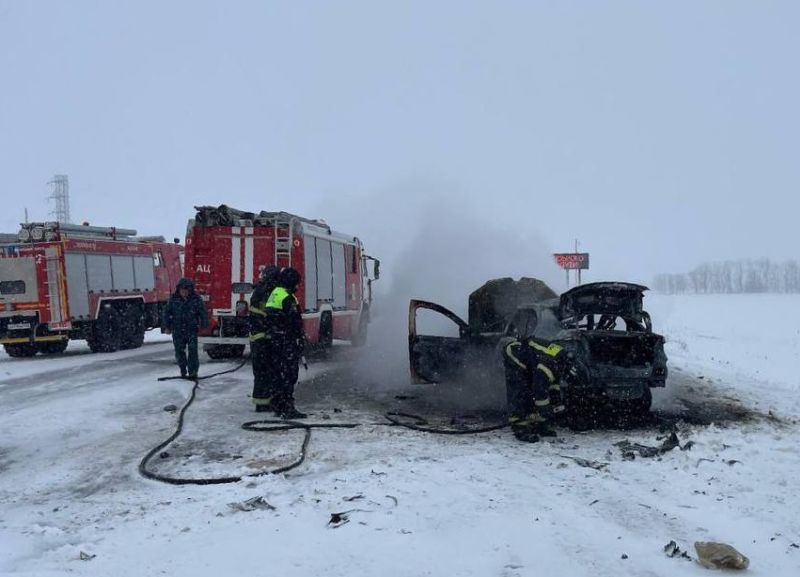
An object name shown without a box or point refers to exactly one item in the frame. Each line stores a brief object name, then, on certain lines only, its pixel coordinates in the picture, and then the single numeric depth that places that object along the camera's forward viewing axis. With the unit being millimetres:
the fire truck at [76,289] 14820
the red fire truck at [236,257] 12719
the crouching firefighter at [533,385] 7070
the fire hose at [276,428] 5209
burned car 7516
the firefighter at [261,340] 7969
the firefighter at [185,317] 10477
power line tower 50625
